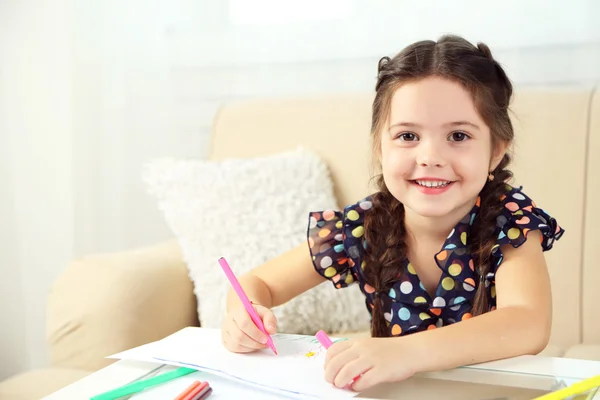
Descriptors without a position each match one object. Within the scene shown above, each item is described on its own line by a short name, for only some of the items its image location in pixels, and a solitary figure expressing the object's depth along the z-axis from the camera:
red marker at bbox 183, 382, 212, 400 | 0.69
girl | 0.84
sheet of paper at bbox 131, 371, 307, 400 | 0.70
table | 0.71
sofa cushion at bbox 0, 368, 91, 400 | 1.25
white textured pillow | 1.54
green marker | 0.70
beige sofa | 1.39
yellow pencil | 0.65
